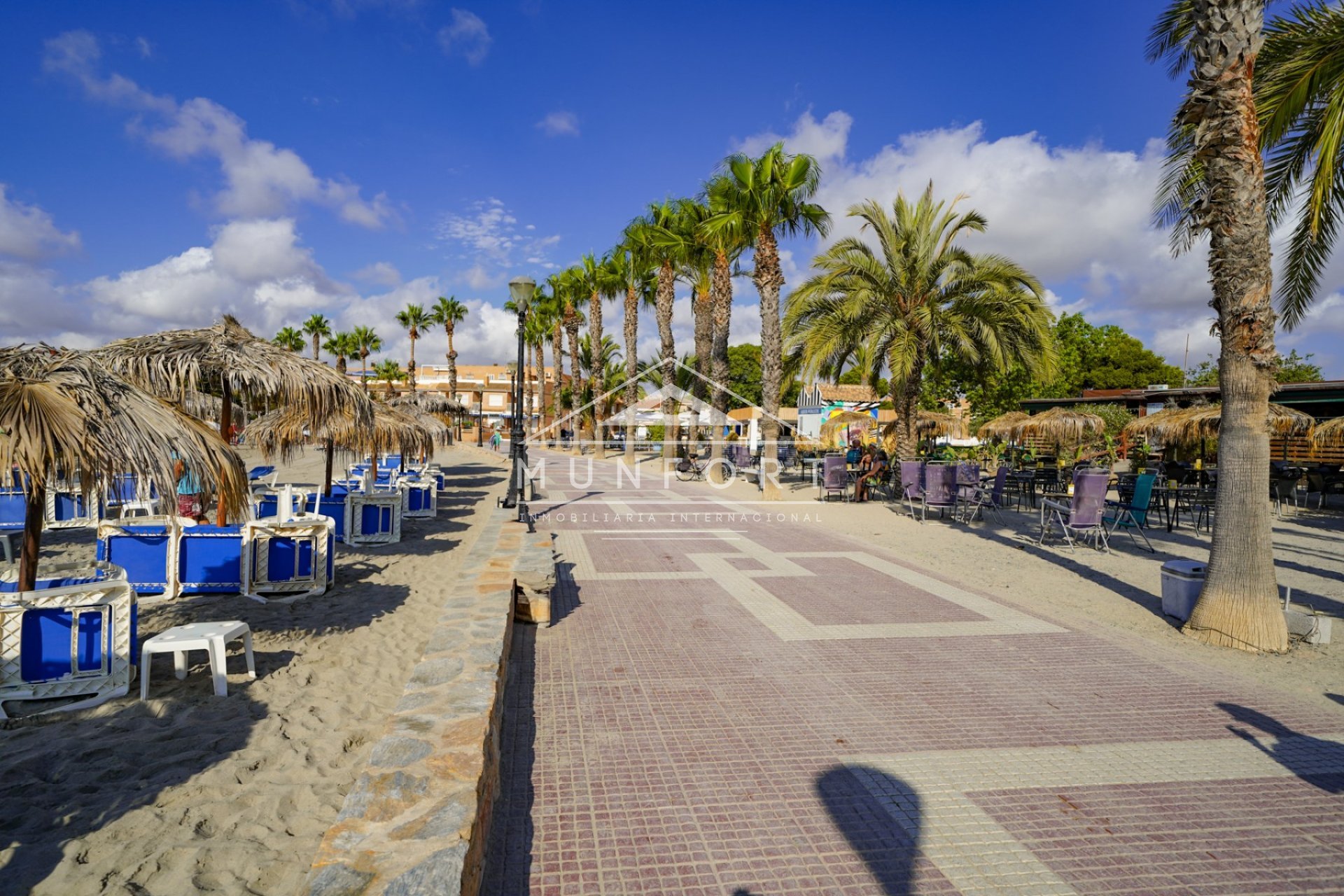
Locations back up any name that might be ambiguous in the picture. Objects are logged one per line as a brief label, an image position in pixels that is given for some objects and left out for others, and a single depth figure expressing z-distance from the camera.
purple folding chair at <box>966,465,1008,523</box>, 13.19
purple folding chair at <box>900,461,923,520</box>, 14.23
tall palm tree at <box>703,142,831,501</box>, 18.30
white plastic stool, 4.29
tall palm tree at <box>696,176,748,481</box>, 19.88
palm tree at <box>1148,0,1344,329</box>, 6.54
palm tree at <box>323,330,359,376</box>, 49.62
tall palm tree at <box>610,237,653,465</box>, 32.81
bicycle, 23.95
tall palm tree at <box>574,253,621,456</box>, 35.84
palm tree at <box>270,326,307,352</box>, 47.88
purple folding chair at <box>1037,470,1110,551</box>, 9.42
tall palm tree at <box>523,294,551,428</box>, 46.16
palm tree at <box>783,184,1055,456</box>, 15.56
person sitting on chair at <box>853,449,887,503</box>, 16.36
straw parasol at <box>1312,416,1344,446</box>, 16.48
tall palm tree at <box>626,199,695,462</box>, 27.62
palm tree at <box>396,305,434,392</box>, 49.72
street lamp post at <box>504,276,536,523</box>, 12.38
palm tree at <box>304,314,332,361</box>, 48.06
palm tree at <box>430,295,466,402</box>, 49.75
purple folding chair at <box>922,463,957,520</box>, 13.28
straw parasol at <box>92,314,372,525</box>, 6.32
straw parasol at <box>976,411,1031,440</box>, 19.88
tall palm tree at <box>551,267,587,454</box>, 39.62
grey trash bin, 6.39
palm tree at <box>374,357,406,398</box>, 58.88
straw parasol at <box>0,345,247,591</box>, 3.85
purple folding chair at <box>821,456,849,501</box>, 16.19
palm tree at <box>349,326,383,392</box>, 50.19
